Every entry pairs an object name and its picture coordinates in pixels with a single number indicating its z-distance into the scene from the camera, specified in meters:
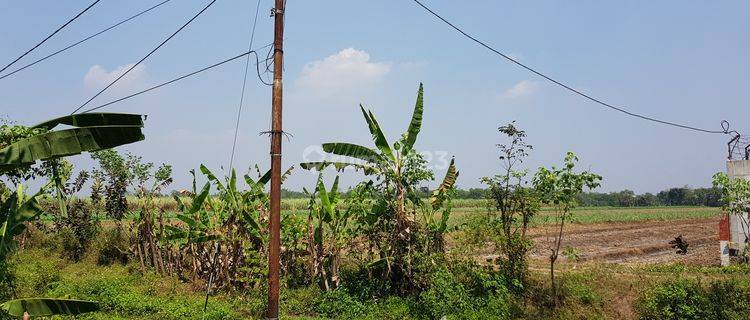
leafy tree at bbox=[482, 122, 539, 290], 9.70
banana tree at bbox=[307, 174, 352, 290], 11.24
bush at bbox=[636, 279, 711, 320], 8.62
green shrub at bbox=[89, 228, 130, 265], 14.46
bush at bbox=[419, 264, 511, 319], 9.29
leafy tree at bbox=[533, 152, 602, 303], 9.00
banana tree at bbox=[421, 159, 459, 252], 10.62
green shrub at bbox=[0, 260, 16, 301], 10.50
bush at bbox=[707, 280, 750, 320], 8.49
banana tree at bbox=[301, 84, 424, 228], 10.57
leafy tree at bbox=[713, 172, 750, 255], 10.06
